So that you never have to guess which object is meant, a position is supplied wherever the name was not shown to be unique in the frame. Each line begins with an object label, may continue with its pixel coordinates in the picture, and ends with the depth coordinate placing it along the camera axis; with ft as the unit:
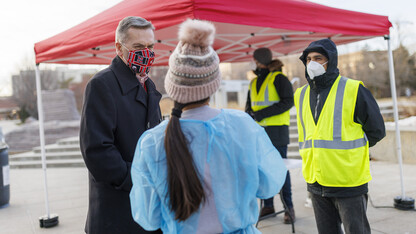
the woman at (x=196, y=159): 4.22
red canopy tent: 10.02
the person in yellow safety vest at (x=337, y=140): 8.20
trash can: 20.66
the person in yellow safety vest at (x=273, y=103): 13.92
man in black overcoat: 6.11
